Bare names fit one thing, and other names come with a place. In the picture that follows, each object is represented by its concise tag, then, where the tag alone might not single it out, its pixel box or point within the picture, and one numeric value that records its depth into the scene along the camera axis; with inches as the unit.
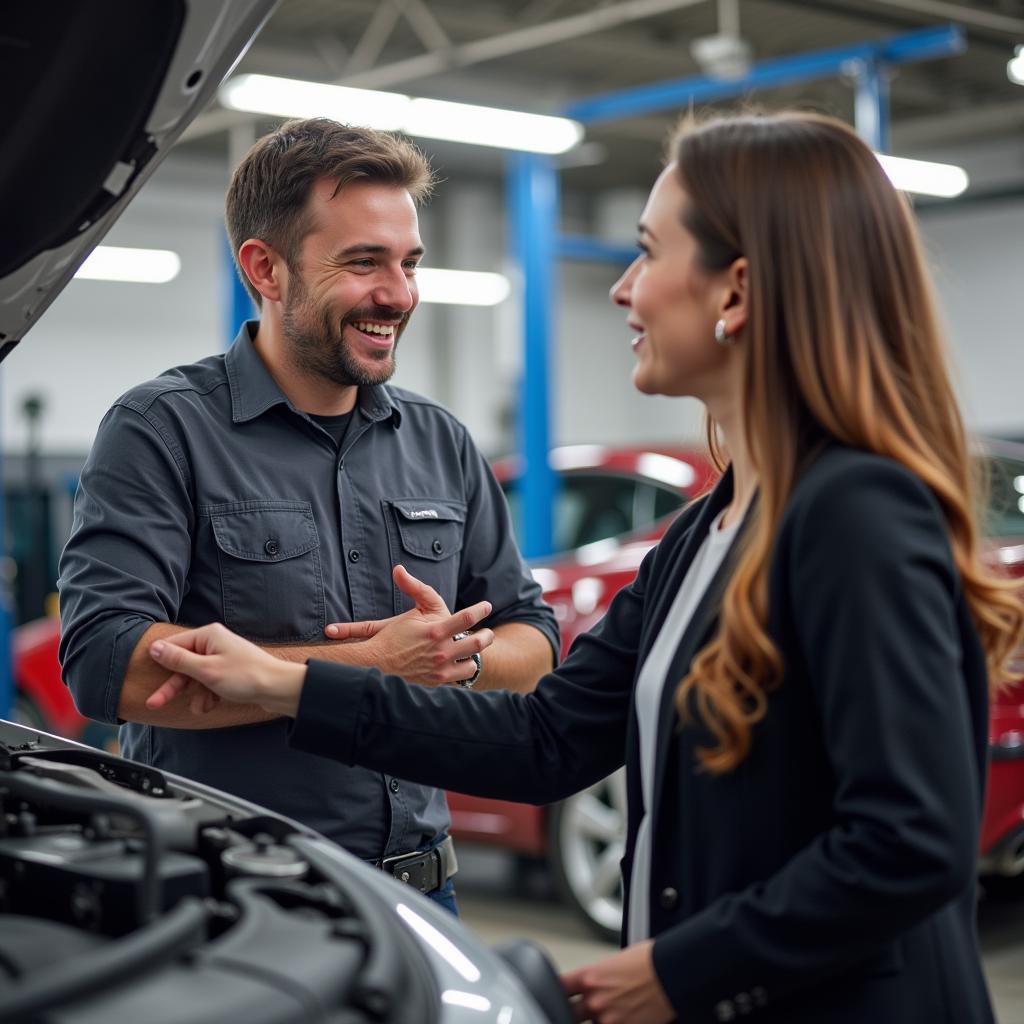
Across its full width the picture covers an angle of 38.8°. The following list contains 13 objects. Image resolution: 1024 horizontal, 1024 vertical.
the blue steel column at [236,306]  355.9
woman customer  51.1
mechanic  80.1
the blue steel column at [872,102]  307.1
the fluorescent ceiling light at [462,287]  572.1
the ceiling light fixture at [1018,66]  300.2
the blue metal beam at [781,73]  294.4
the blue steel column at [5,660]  305.1
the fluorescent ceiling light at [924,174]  347.3
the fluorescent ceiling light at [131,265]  528.7
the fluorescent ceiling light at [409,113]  269.7
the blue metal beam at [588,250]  438.0
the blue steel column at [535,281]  325.1
